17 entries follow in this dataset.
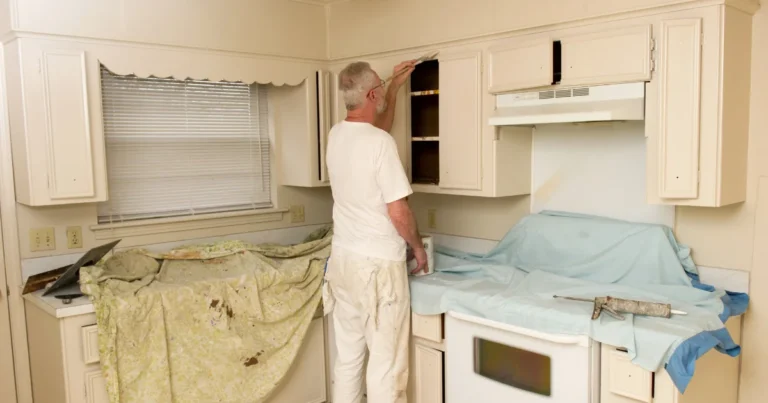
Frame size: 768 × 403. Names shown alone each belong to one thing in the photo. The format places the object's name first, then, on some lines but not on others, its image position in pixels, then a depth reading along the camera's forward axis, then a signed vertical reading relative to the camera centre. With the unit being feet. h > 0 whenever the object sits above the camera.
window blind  10.03 +0.35
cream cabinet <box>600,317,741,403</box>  6.56 -2.51
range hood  7.57 +0.70
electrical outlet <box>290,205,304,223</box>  12.17 -0.98
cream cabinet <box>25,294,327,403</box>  7.90 -2.53
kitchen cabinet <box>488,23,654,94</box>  7.52 +1.31
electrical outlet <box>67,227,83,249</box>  9.46 -1.05
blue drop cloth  6.60 -1.74
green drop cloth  8.06 -2.14
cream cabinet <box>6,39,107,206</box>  8.26 +0.65
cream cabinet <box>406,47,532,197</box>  9.23 +0.37
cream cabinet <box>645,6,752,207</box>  7.04 +0.57
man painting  8.36 -0.96
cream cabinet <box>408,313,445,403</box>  8.86 -2.90
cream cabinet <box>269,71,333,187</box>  11.20 +0.72
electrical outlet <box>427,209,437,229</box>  11.43 -1.06
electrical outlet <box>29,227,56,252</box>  9.15 -1.03
